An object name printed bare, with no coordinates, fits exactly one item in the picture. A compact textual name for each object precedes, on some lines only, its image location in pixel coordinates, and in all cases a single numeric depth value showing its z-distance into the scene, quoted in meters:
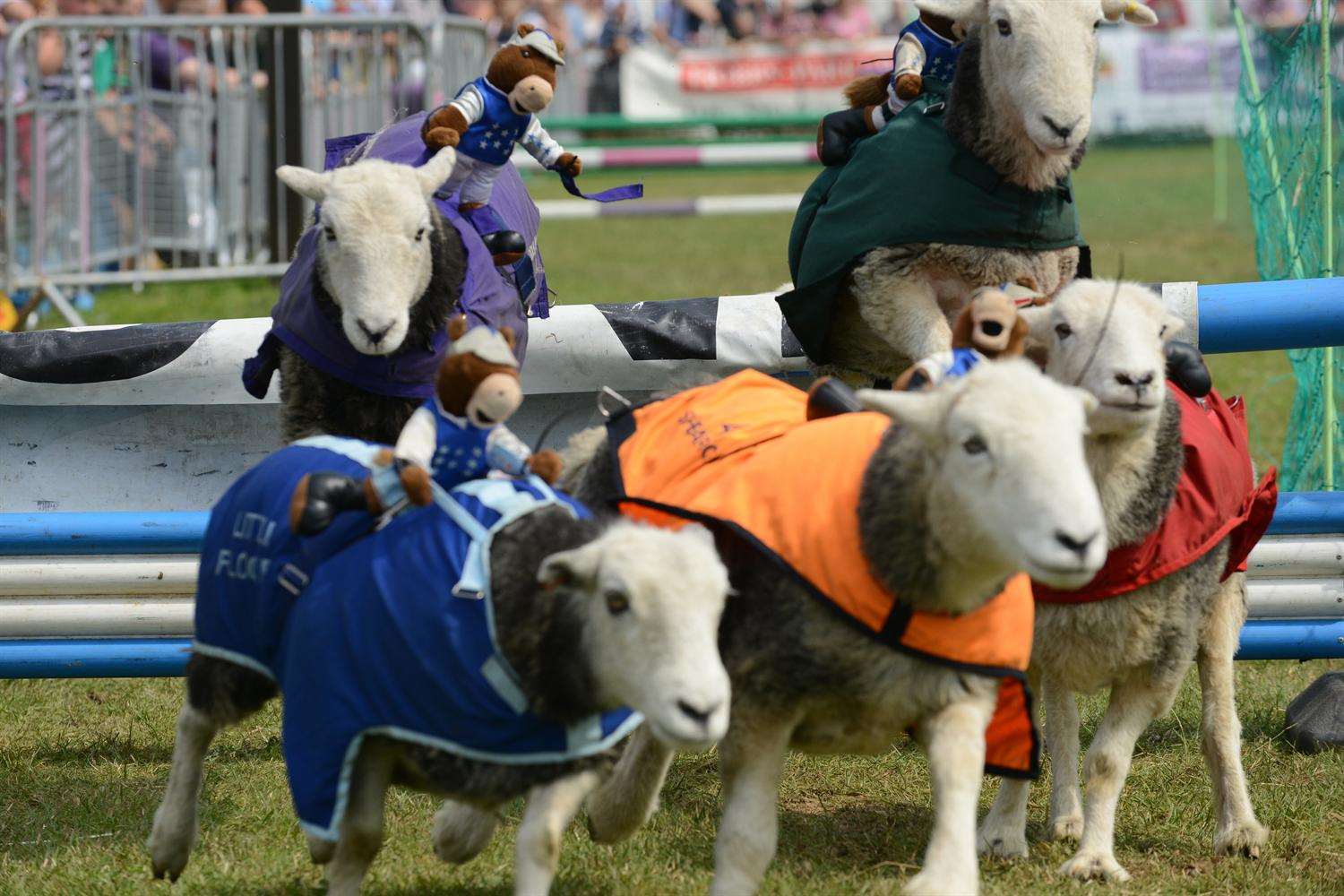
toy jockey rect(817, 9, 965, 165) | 10.59
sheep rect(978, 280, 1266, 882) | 8.50
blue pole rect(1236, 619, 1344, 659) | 11.28
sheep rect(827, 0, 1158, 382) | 9.62
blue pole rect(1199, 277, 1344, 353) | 10.83
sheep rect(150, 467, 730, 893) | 6.68
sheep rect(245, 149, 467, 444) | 9.35
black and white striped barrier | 10.95
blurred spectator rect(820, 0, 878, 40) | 56.31
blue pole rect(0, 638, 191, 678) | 10.96
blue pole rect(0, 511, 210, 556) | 10.80
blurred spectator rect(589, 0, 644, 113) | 55.34
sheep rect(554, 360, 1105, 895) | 6.96
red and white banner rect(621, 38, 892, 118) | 56.69
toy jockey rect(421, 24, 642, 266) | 10.23
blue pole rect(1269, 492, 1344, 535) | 11.18
